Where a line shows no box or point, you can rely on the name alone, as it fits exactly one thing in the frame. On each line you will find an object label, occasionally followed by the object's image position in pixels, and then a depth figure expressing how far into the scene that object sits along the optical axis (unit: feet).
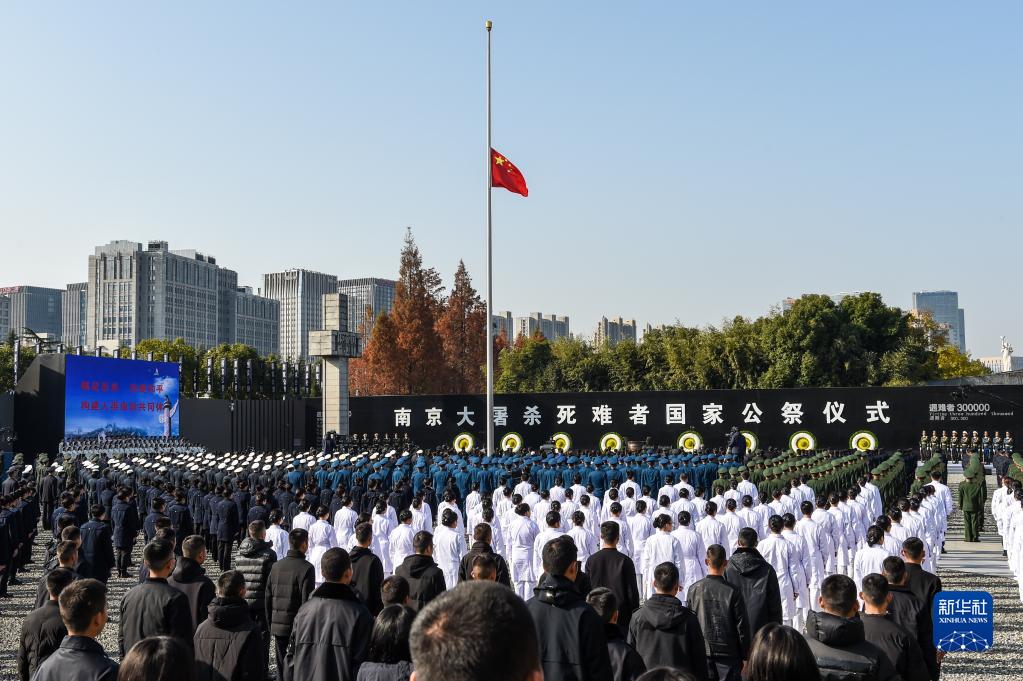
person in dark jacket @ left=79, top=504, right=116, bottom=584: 35.53
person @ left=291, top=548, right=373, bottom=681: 17.13
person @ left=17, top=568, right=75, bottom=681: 18.61
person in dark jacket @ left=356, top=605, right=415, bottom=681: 13.48
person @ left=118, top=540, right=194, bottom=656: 18.88
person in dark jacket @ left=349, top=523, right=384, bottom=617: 25.18
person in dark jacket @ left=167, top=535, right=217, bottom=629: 21.34
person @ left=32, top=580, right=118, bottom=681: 12.71
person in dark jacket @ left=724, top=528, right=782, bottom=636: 22.00
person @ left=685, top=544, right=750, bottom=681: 19.61
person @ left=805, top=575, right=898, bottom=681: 12.82
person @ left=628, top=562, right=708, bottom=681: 17.01
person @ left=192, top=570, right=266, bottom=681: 16.83
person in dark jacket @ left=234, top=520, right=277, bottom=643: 25.04
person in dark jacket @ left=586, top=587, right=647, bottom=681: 15.33
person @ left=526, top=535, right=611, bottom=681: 15.25
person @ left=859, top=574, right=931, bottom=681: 15.81
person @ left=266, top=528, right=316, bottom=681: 23.17
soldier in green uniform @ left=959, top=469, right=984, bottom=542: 52.65
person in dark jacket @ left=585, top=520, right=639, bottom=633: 24.18
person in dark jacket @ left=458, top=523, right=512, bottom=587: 27.07
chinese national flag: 82.07
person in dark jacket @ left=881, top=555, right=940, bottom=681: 18.99
